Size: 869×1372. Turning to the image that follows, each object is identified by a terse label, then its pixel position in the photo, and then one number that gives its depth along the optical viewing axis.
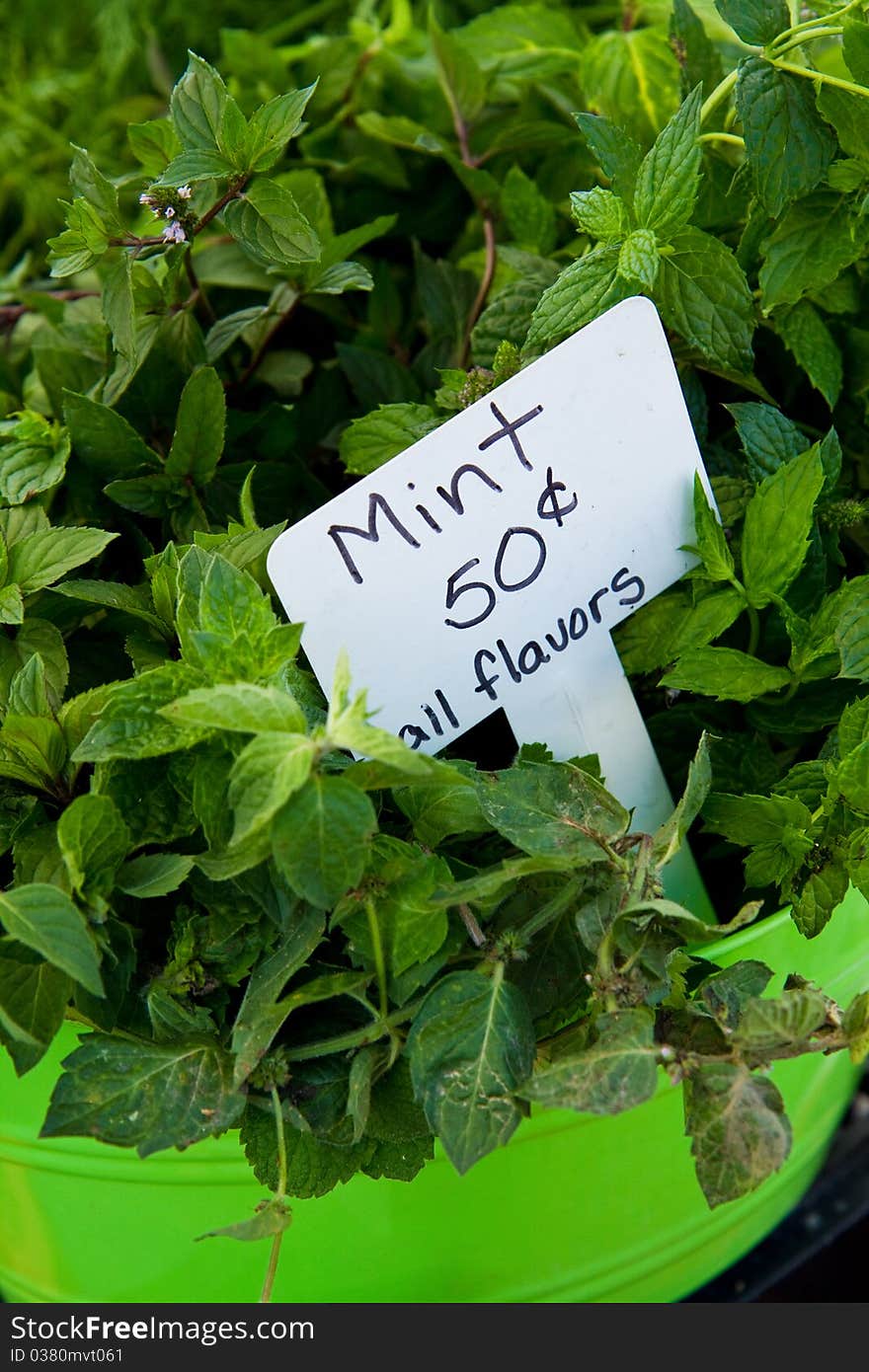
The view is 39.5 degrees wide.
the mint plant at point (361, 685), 0.44
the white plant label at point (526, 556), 0.52
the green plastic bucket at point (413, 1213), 0.53
